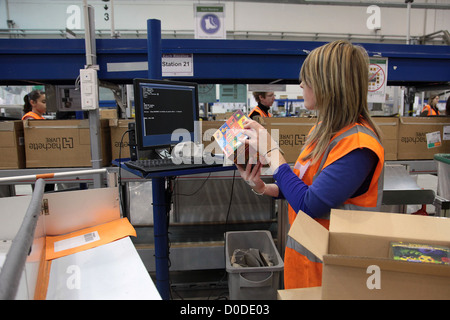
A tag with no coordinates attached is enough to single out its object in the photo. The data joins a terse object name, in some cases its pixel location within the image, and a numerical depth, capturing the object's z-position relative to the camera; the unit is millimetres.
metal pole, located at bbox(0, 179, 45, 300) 441
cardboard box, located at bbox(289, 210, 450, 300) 542
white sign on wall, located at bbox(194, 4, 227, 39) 2377
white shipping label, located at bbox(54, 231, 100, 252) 1011
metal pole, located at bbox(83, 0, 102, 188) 1620
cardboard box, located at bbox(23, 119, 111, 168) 1815
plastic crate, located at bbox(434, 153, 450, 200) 1593
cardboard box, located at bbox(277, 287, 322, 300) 668
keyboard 1216
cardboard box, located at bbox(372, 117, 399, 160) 1956
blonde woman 853
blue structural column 1524
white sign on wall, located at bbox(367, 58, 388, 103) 1891
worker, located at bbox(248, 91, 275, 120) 3501
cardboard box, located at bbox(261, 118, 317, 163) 1914
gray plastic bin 1847
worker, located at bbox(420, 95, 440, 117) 5577
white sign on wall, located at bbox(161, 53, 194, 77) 1762
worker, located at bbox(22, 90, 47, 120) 3705
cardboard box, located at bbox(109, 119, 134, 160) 1871
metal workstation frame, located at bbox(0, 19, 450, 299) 1635
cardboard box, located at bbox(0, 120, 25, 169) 1772
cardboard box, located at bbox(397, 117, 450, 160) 1997
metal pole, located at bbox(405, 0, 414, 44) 2635
